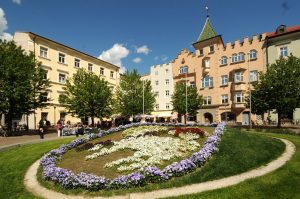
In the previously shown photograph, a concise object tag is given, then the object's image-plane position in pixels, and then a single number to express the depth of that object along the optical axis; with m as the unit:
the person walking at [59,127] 19.59
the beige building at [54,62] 29.52
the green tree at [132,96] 32.01
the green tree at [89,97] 24.96
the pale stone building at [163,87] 41.59
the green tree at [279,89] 19.96
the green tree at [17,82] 20.26
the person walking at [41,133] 17.91
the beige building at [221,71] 31.60
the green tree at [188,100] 31.30
